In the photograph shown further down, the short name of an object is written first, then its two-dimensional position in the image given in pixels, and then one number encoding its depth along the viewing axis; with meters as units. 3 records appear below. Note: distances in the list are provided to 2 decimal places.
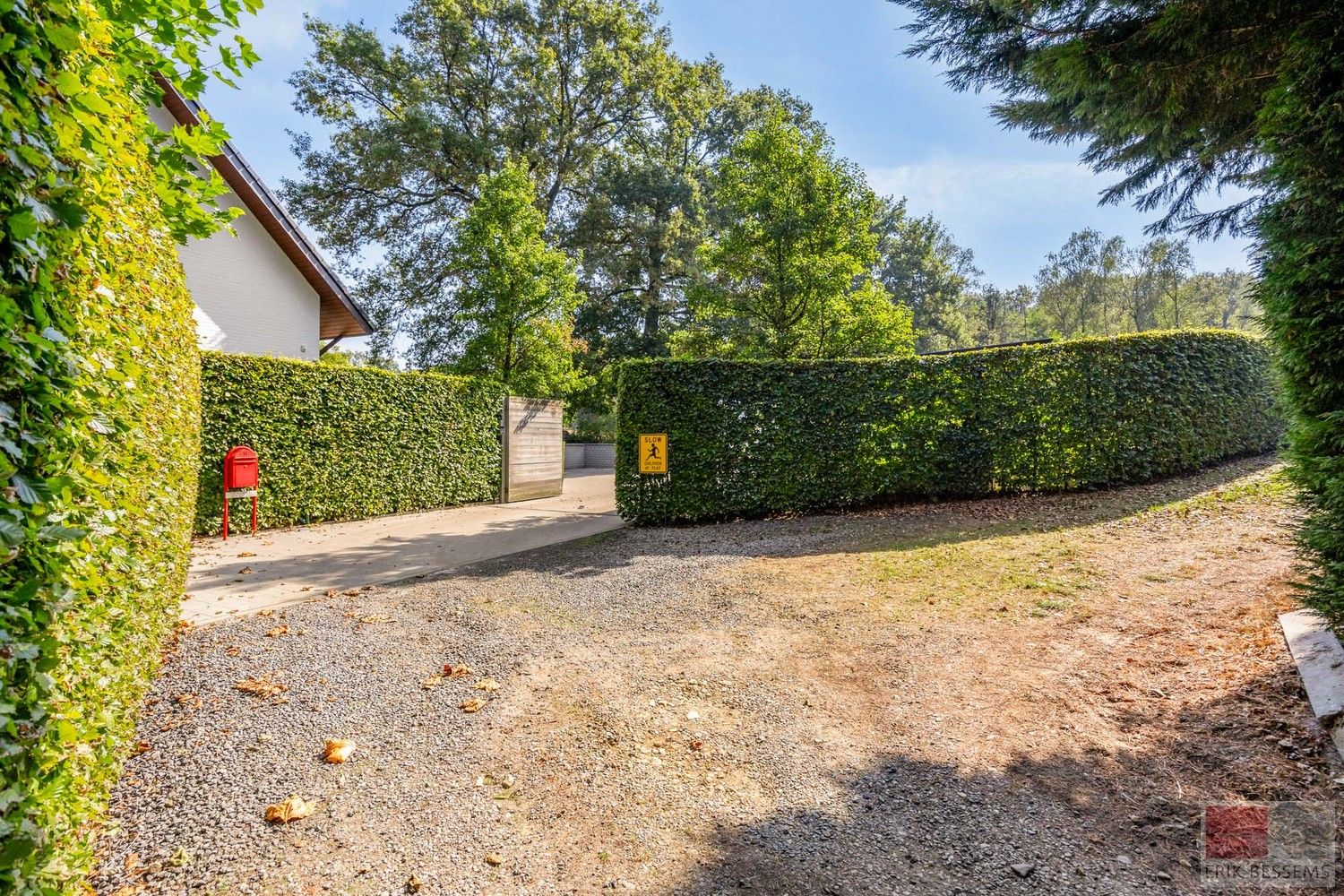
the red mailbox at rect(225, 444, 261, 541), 7.23
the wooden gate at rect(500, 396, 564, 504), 11.48
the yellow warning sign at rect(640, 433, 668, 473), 8.00
